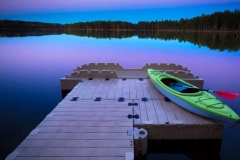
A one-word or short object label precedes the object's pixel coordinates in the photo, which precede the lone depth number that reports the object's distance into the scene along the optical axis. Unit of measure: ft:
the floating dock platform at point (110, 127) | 12.78
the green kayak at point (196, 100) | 15.76
